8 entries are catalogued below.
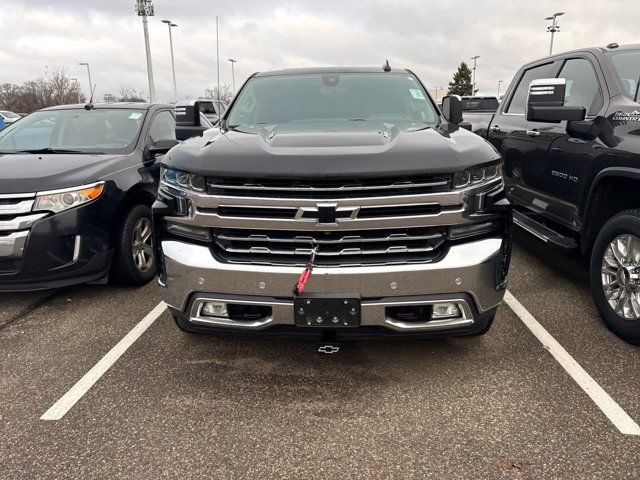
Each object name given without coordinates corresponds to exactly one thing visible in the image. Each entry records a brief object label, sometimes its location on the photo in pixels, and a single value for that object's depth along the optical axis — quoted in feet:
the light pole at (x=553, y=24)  127.02
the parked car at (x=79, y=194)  12.42
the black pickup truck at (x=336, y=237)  8.25
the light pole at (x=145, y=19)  85.10
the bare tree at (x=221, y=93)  188.58
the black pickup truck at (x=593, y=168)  10.78
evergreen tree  230.48
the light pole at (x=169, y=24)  127.13
